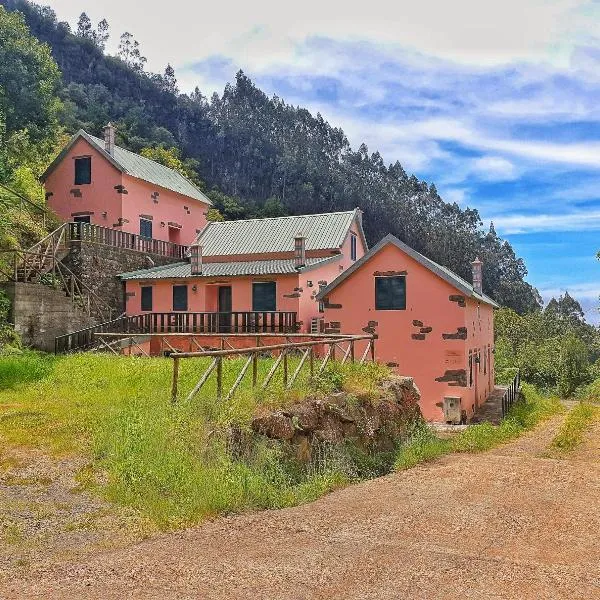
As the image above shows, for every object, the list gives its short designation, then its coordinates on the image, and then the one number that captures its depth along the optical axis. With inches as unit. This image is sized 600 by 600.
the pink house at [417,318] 827.4
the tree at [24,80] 1357.0
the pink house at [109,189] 1296.8
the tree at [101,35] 3961.6
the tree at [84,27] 3934.5
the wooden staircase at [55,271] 908.0
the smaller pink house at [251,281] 1058.1
